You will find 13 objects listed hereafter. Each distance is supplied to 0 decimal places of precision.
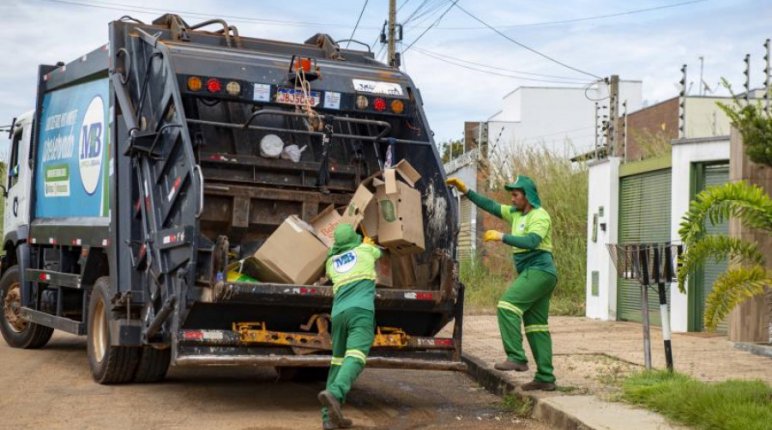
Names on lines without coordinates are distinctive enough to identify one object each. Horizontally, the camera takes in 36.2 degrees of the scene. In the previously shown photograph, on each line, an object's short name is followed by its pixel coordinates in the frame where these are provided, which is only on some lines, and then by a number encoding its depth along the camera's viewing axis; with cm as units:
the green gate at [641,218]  1549
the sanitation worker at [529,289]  913
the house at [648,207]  1431
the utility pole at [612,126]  1705
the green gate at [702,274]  1422
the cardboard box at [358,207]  906
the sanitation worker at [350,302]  803
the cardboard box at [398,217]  905
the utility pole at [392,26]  2831
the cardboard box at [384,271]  919
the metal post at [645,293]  920
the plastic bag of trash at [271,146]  955
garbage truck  858
